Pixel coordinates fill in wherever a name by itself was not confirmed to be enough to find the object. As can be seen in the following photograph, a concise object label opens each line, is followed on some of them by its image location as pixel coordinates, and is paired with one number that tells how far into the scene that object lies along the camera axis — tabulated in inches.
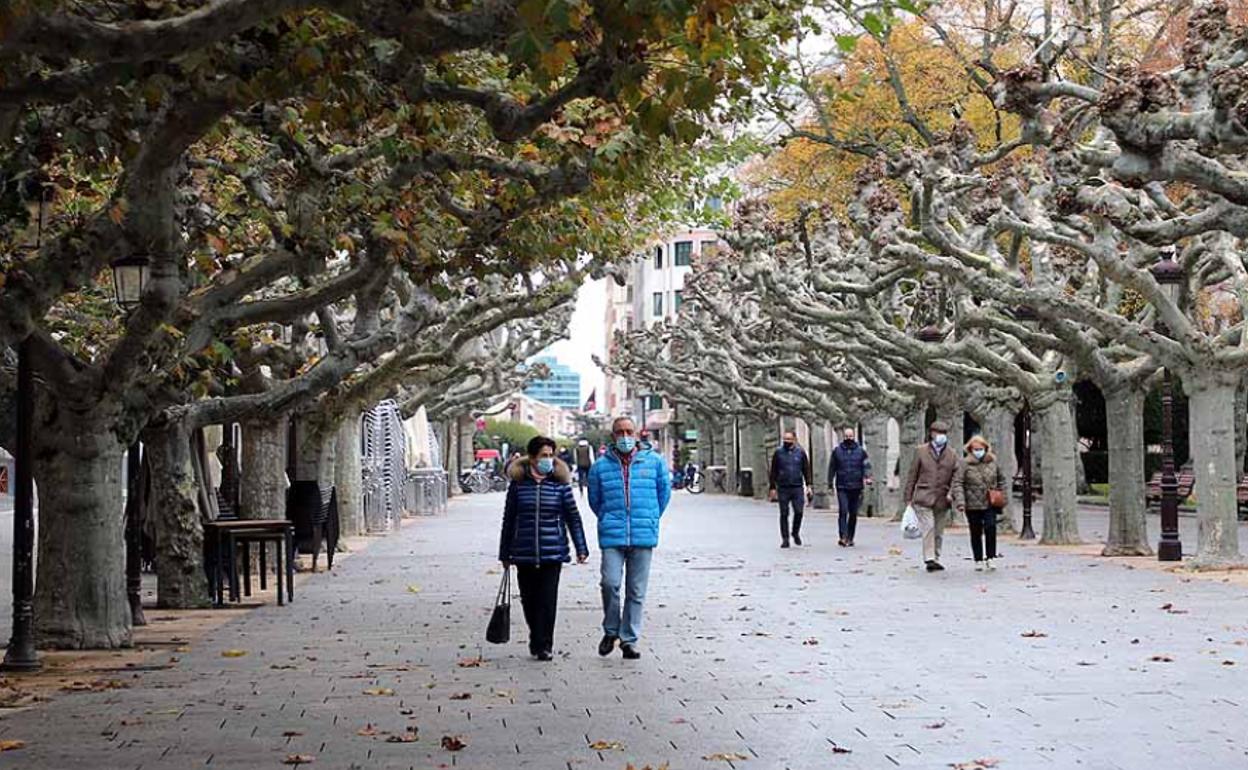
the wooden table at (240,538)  753.0
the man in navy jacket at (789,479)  1144.2
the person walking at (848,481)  1122.0
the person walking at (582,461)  2871.3
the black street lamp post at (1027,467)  1059.3
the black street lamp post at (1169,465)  873.5
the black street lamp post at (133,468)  580.7
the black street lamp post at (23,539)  524.1
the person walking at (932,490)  888.3
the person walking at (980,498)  874.8
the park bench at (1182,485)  1664.6
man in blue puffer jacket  535.5
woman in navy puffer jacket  535.2
